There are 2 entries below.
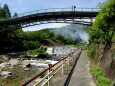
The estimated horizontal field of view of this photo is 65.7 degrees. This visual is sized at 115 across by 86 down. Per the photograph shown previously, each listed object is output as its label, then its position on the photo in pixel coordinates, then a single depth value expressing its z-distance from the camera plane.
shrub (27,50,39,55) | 29.22
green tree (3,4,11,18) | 46.50
